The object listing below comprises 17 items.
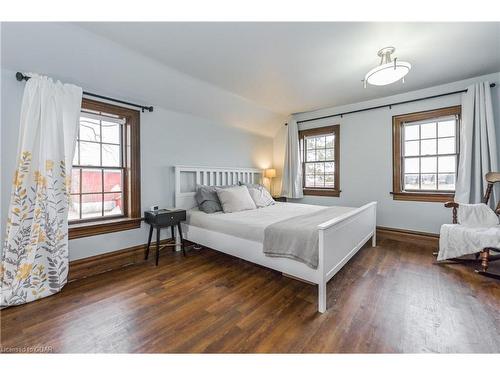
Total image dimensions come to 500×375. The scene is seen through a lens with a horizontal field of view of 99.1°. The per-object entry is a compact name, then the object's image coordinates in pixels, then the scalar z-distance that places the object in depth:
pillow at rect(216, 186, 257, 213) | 3.10
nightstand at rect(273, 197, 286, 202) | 4.72
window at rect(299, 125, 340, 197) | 4.30
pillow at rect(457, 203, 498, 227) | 2.59
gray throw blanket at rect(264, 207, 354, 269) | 1.79
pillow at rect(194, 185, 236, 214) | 3.10
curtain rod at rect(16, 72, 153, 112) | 1.98
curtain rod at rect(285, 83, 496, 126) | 3.10
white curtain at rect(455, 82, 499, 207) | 2.81
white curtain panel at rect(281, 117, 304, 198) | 4.64
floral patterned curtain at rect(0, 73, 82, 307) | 1.89
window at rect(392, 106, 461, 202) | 3.28
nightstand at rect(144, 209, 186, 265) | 2.72
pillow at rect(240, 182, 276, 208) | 3.60
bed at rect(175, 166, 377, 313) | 1.82
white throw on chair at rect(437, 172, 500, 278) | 2.28
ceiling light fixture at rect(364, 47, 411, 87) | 2.10
